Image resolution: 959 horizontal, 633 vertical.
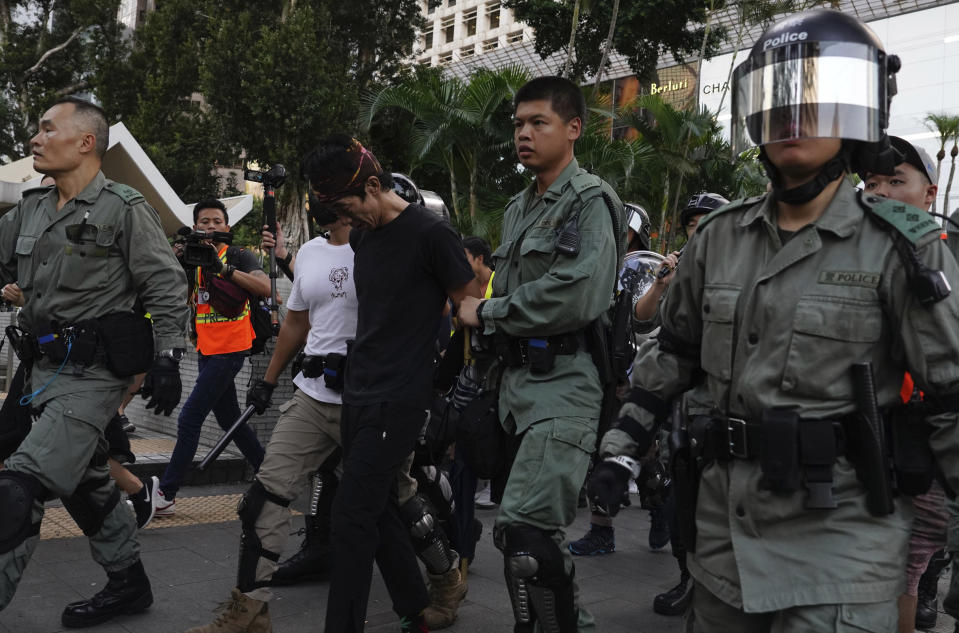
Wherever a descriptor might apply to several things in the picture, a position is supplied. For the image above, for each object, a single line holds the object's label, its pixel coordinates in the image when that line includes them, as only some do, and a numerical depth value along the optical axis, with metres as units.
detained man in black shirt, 3.26
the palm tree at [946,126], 28.58
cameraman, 5.87
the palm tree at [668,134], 15.90
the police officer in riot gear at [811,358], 1.94
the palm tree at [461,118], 15.96
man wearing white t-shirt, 3.64
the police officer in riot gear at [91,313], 3.70
